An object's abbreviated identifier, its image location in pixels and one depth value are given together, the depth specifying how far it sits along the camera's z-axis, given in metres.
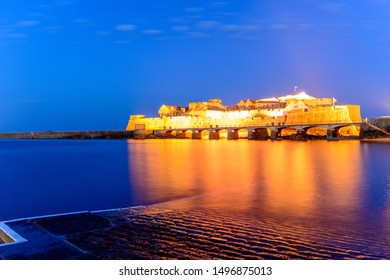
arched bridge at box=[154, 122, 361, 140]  53.25
